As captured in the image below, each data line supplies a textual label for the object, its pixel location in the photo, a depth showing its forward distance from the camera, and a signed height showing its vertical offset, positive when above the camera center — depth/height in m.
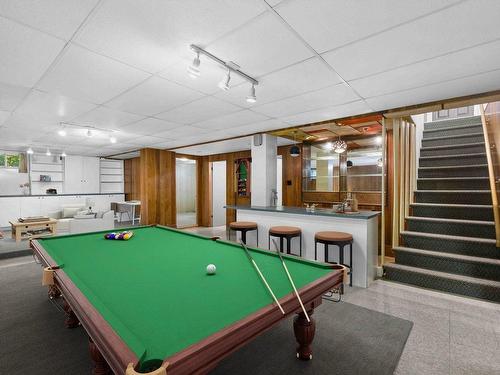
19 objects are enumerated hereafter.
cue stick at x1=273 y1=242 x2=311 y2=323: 1.47 -0.62
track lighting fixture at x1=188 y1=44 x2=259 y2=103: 2.06 +1.08
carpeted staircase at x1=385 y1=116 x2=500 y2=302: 3.40 -0.62
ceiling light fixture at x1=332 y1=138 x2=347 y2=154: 5.66 +0.86
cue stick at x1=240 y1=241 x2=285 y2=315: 1.36 -0.61
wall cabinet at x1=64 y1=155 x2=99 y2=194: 8.99 +0.37
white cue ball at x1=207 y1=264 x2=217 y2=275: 1.84 -0.61
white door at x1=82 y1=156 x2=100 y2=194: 9.33 +0.37
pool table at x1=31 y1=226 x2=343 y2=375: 1.00 -0.64
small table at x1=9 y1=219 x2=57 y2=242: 5.94 -1.02
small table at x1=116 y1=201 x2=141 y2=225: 8.89 -0.66
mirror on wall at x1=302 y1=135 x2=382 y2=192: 5.90 +0.44
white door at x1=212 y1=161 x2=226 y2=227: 8.88 -0.28
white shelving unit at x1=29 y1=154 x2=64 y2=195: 8.57 +0.45
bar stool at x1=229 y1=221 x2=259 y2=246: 4.41 -0.72
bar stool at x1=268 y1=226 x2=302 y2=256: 3.83 -0.72
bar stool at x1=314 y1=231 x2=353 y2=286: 3.34 -0.72
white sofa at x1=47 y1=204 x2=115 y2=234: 6.66 -0.96
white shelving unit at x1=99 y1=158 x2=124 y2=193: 9.95 +0.36
